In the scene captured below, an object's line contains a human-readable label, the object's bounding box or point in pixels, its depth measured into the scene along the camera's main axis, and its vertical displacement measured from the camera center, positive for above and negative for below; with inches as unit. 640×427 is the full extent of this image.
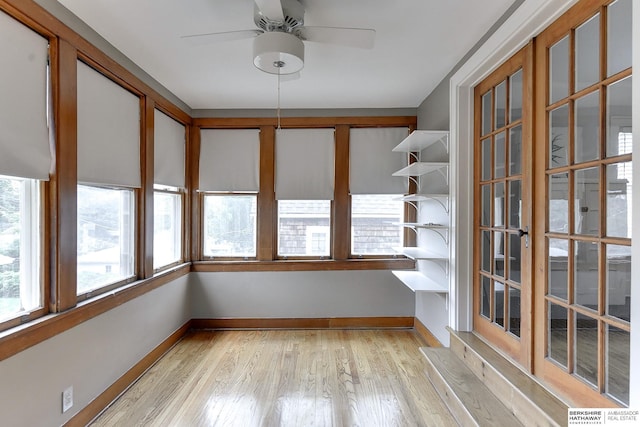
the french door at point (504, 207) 75.6 +1.4
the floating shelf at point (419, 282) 109.3 -25.9
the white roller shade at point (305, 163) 148.3 +22.6
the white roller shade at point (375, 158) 148.2 +24.9
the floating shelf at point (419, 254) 110.6 -15.3
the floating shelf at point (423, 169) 107.0 +16.3
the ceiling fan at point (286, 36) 68.7 +38.4
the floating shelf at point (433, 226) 106.4 -4.5
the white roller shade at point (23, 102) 61.8 +22.3
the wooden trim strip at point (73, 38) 64.1 +40.8
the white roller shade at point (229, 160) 147.6 +24.0
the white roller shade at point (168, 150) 119.6 +24.4
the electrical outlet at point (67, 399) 74.2 -43.5
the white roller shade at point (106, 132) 82.5 +22.8
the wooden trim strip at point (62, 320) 61.6 -24.7
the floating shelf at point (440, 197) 107.3 +5.2
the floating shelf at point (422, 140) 106.6 +26.7
